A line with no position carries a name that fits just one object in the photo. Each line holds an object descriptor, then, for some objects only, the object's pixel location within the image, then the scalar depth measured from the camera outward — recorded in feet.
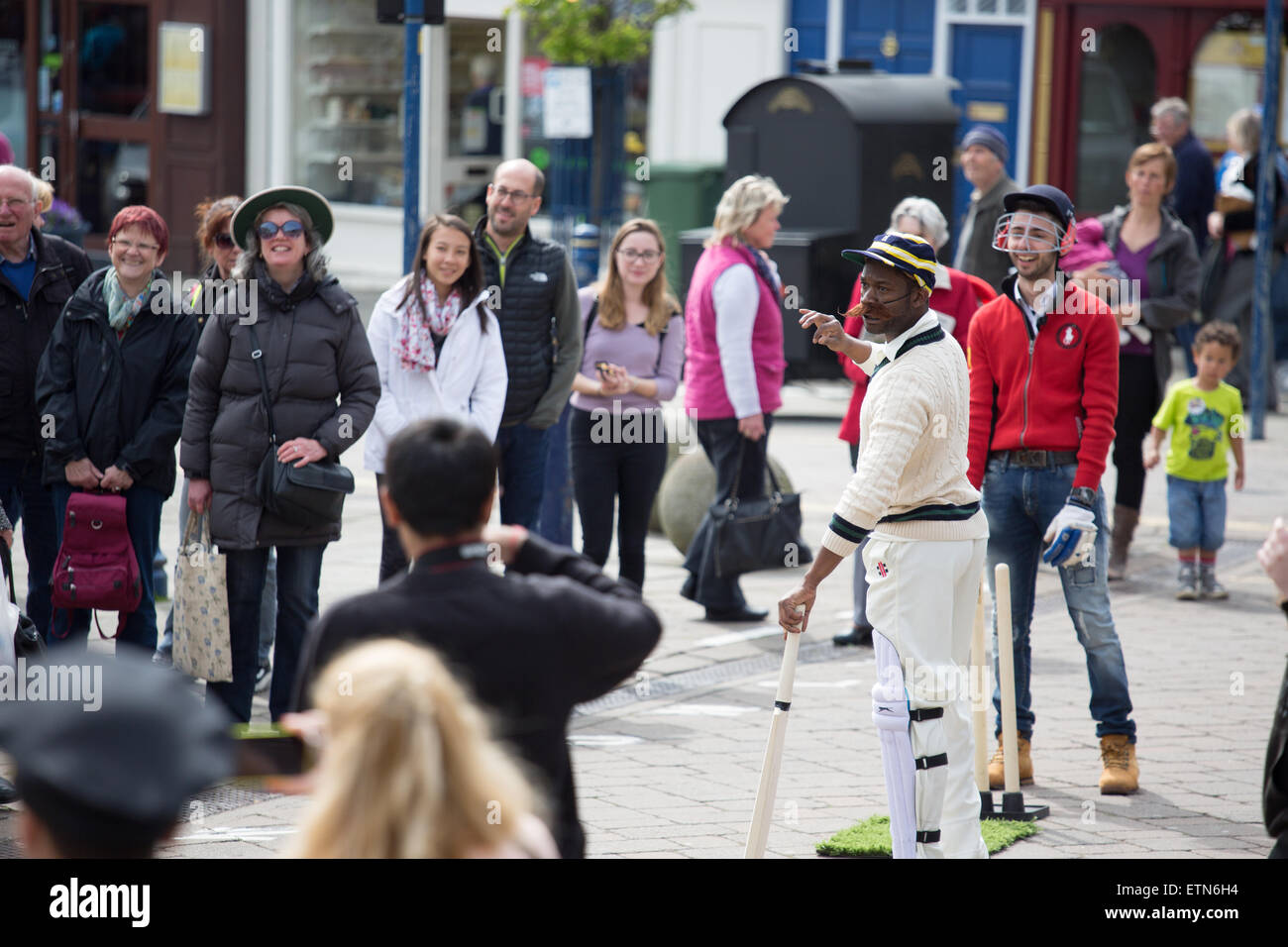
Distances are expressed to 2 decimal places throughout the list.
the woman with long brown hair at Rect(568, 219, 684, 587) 52.80
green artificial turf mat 34.88
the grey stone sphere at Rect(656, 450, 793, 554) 63.31
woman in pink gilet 54.29
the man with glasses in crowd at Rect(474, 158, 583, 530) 49.44
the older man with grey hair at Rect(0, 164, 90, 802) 44.68
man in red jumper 38.32
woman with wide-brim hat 41.04
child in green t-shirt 60.59
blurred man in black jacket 19.92
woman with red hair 42.63
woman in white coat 45.24
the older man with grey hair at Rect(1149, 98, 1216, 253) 94.22
